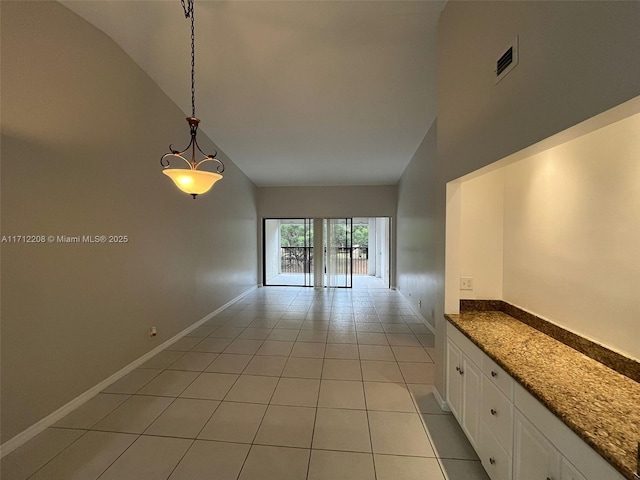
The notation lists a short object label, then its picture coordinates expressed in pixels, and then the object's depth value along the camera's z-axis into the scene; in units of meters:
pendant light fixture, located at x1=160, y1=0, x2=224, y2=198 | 1.86
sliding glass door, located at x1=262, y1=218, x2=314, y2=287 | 8.13
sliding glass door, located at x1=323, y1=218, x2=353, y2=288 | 7.58
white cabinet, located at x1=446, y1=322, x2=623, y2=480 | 0.93
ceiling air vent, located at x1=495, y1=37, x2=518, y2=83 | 1.30
